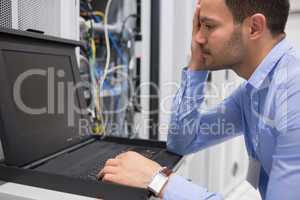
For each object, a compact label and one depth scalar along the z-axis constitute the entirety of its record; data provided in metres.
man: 0.73
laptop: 0.79
